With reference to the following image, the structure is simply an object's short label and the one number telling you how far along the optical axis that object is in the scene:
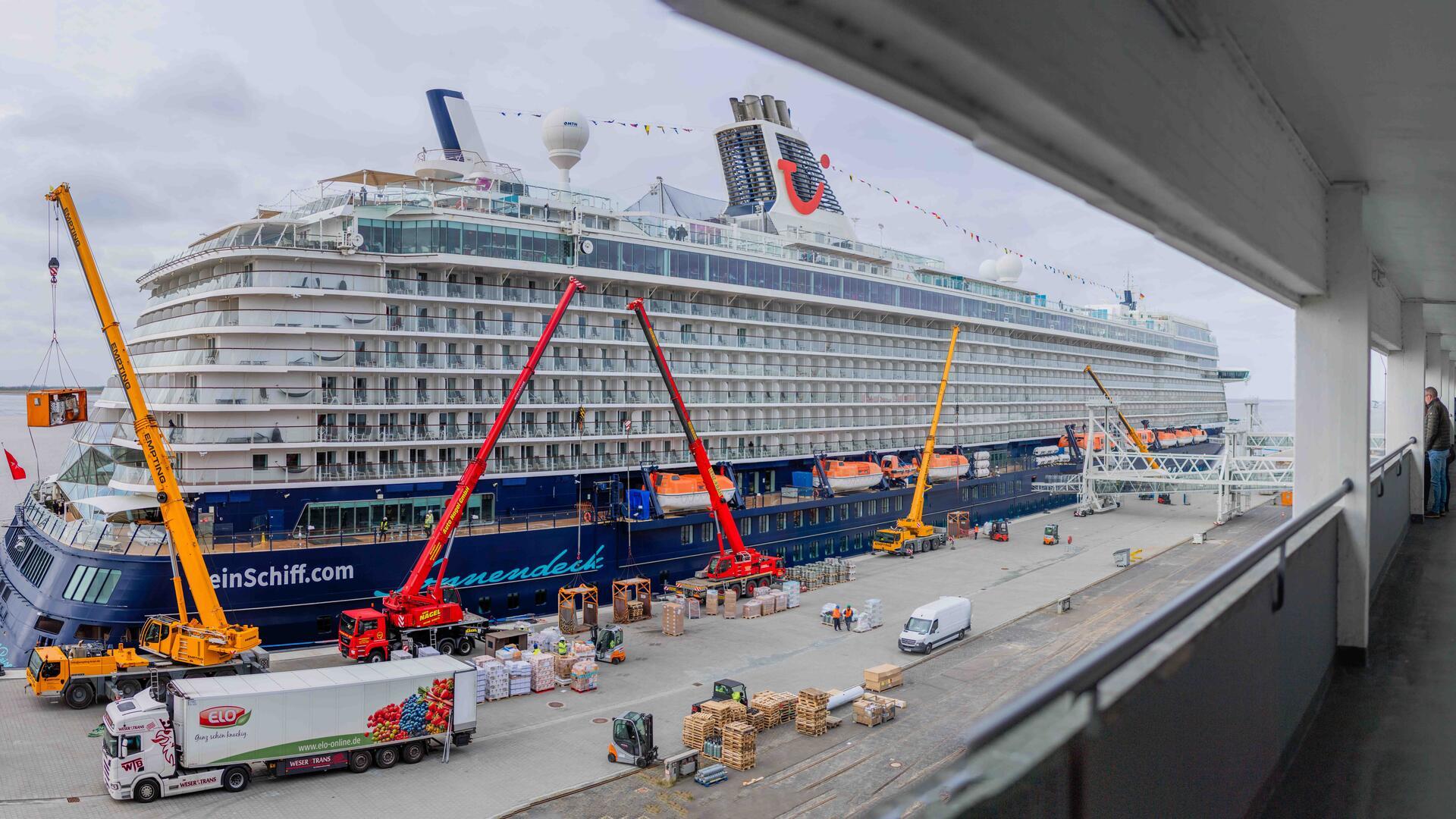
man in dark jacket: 12.19
